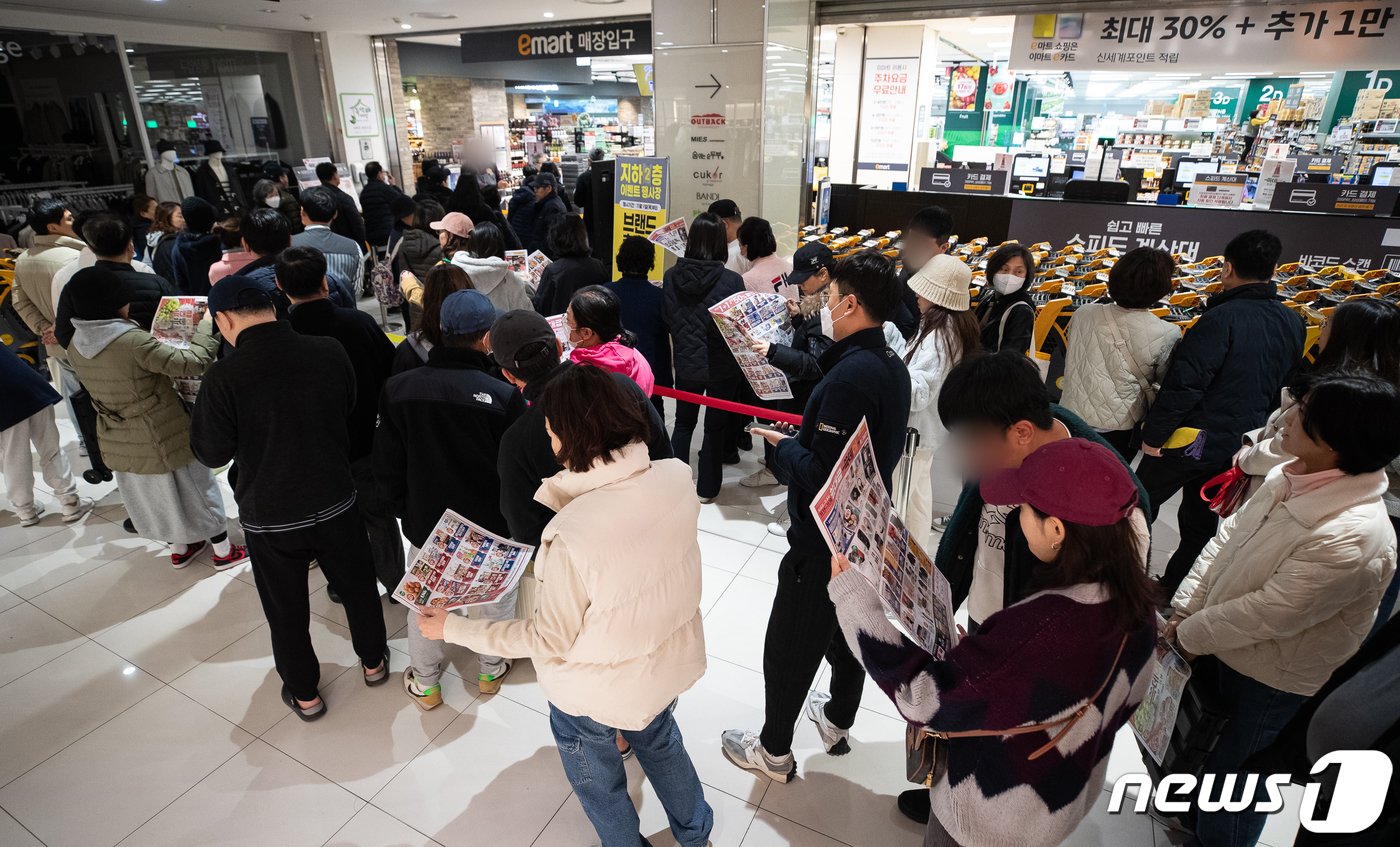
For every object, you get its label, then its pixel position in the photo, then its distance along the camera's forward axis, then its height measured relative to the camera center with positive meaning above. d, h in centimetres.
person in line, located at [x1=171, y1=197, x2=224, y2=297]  460 -53
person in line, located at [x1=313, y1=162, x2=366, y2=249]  671 -47
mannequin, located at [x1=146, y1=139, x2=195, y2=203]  877 -21
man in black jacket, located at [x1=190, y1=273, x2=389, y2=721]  221 -89
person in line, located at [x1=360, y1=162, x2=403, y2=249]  770 -46
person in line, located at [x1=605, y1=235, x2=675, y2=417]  387 -73
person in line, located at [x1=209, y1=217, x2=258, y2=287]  372 -46
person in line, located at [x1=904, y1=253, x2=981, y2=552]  276 -72
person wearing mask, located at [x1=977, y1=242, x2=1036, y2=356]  334 -65
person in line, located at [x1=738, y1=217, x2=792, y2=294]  415 -56
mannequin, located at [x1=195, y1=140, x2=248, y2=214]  933 -28
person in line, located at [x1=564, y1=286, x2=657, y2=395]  261 -61
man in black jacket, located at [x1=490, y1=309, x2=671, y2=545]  203 -74
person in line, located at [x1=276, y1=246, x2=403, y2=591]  276 -66
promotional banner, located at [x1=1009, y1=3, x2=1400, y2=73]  523 +88
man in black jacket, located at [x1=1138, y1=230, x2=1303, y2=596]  283 -83
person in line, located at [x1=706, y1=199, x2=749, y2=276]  486 -40
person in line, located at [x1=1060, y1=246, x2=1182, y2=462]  294 -79
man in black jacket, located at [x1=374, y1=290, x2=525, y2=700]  227 -85
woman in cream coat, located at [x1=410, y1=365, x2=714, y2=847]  149 -88
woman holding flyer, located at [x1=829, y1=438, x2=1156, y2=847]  115 -85
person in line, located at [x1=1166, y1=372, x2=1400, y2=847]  156 -93
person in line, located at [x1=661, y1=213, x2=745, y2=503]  376 -91
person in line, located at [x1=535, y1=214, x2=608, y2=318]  420 -61
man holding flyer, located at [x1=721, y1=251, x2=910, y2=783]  188 -75
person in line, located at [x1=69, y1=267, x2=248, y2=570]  301 -110
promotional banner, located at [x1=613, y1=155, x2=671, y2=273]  564 -27
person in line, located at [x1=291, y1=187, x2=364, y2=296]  434 -44
